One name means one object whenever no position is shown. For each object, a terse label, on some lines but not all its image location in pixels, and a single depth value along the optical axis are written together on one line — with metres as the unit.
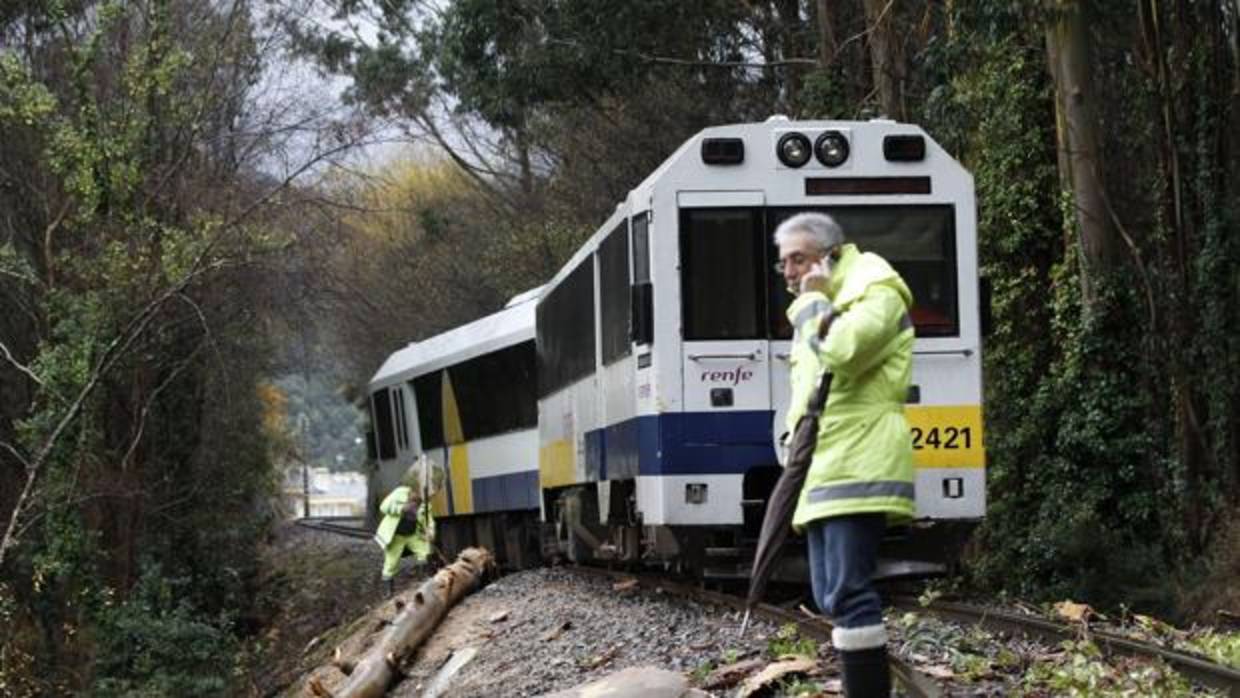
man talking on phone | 5.97
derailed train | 11.83
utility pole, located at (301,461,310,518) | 67.92
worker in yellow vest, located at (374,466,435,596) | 20.56
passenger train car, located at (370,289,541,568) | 20.78
